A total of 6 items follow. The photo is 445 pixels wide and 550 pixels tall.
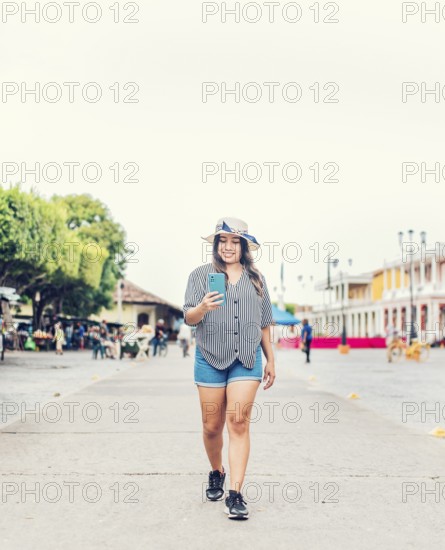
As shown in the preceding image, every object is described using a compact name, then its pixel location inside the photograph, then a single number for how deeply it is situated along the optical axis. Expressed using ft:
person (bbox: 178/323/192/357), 122.16
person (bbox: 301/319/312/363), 104.12
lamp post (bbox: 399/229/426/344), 203.91
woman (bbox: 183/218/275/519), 16.88
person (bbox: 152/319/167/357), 125.15
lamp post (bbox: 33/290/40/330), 155.81
